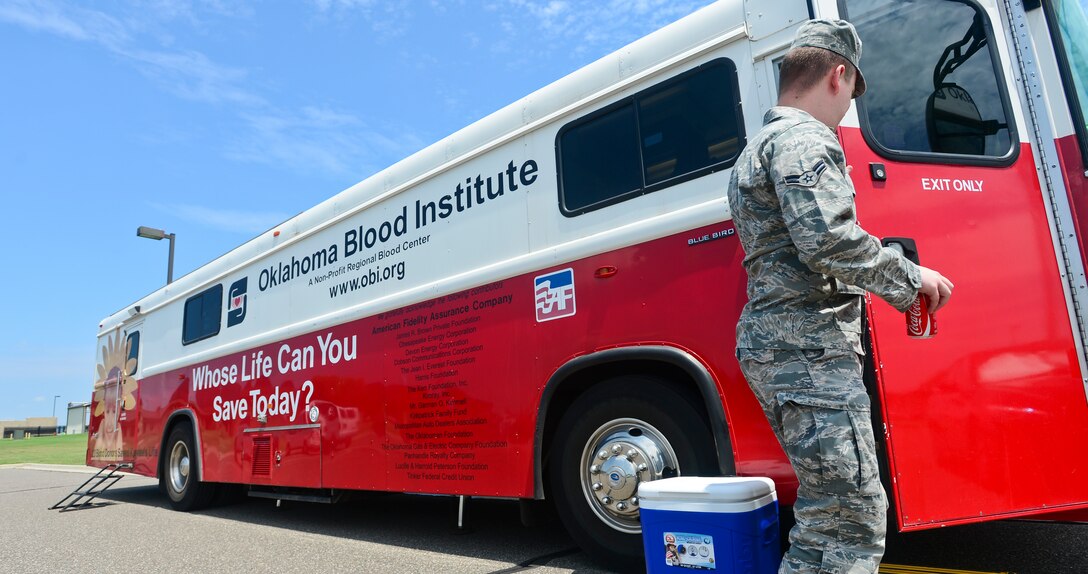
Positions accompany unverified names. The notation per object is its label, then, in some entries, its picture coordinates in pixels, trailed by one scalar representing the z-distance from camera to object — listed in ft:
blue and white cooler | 8.14
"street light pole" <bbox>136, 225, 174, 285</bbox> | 44.86
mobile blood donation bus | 9.41
